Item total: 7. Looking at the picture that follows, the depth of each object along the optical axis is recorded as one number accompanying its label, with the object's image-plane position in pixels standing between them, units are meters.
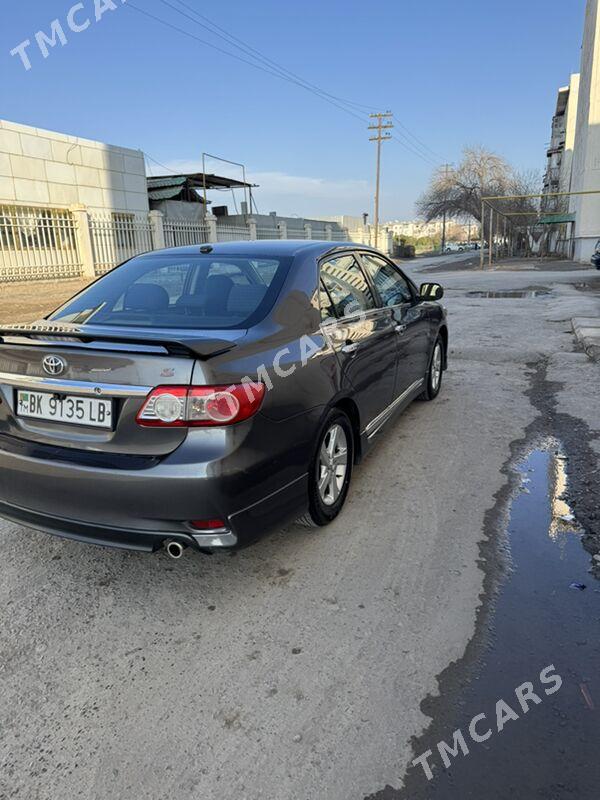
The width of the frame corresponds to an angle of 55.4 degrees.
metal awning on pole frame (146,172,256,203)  23.81
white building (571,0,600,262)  30.38
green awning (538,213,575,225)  32.84
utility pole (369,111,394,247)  48.42
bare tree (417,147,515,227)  54.59
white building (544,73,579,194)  56.31
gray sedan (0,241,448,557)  2.34
